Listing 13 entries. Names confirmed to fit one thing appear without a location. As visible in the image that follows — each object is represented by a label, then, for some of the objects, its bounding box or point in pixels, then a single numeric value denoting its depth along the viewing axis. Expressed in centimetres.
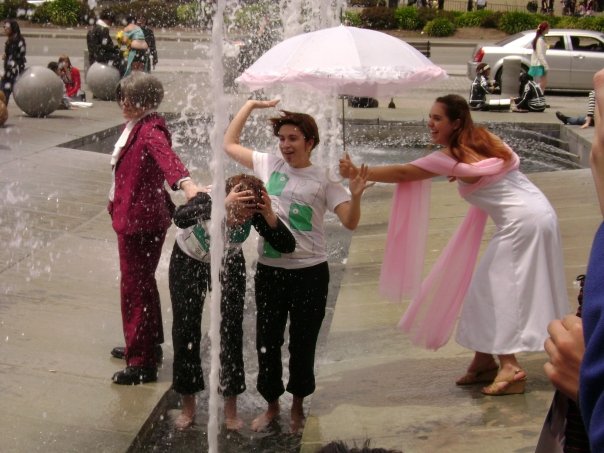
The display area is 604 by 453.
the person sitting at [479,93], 1805
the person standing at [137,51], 1753
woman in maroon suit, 541
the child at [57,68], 1747
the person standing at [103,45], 1892
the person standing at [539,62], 2039
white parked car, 2341
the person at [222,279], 488
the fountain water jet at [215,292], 498
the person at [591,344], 151
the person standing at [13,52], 1667
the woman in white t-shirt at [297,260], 507
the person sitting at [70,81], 1745
